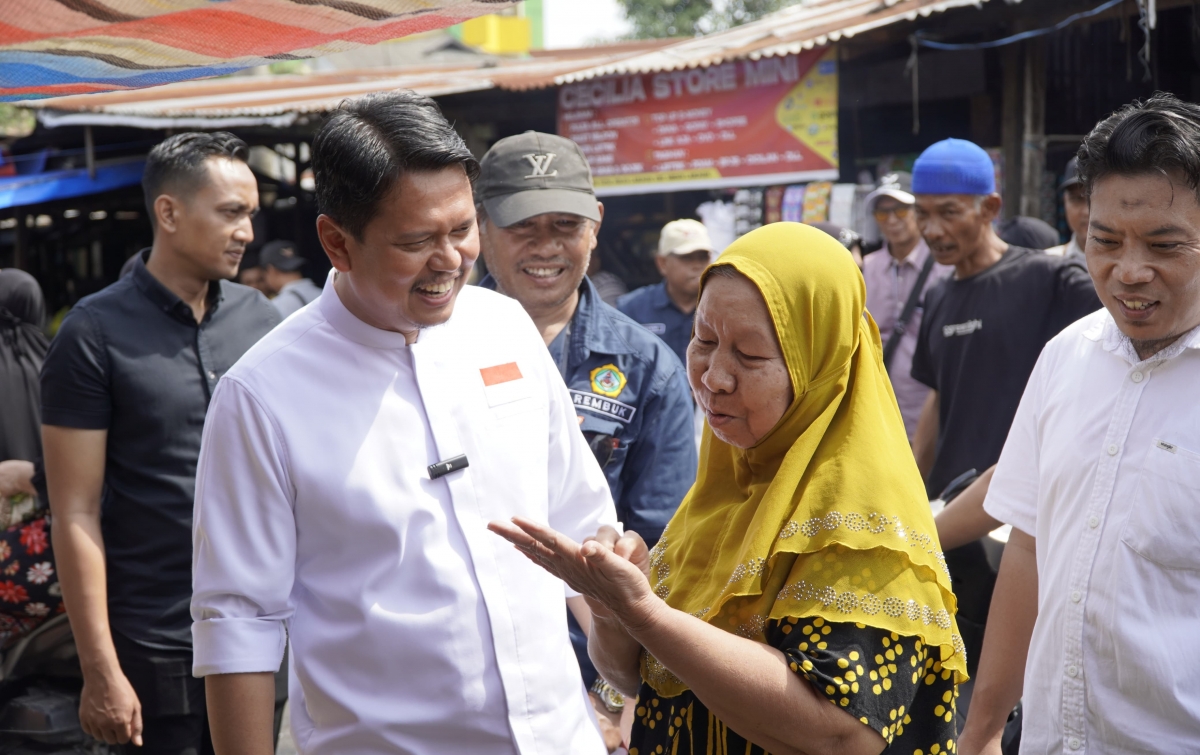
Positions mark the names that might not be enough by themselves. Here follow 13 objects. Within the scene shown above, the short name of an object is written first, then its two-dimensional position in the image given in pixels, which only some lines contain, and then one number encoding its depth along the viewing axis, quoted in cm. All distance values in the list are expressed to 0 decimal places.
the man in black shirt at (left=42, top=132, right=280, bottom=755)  291
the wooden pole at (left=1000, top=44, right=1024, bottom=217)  673
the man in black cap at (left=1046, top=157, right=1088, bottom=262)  509
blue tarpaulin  982
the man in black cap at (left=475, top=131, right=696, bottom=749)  278
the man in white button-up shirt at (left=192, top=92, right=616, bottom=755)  180
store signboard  702
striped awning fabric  159
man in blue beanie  387
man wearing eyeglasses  529
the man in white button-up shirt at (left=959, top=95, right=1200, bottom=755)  194
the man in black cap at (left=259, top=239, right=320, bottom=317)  866
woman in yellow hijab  153
